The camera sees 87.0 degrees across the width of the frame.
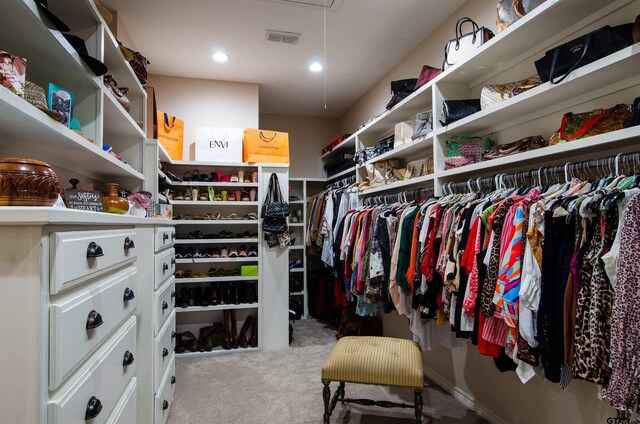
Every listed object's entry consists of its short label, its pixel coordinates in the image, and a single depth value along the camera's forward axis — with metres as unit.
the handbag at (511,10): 1.52
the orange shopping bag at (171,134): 3.07
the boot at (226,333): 3.20
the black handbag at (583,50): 1.21
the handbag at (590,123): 1.25
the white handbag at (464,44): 1.82
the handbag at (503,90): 1.57
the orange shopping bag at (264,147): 3.35
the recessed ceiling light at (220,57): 2.95
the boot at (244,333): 3.25
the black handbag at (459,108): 1.95
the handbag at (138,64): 2.01
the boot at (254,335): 3.28
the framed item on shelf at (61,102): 1.19
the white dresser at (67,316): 0.61
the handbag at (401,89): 2.50
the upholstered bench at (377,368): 1.66
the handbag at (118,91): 1.70
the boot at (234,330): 3.24
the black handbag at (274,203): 3.21
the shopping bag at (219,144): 3.31
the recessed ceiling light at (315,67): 3.14
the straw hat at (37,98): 1.01
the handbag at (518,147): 1.60
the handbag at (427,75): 2.18
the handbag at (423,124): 2.27
